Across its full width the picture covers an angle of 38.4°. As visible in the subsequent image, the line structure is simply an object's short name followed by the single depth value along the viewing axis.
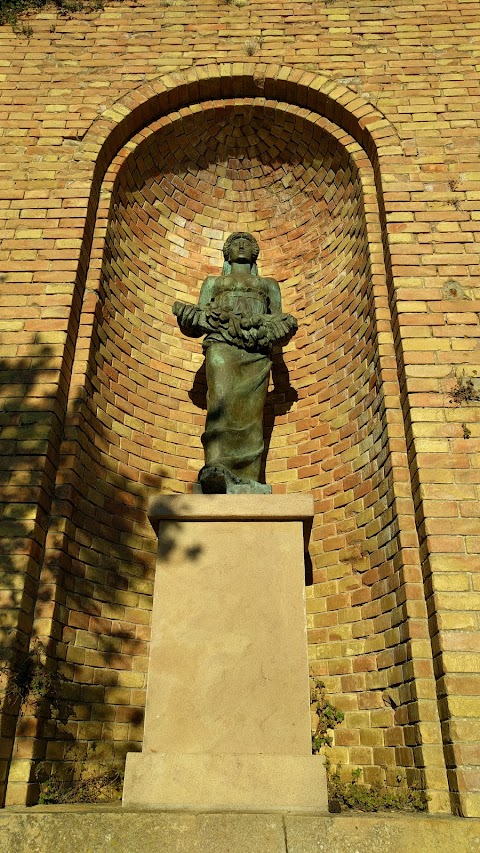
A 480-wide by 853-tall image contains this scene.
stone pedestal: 3.07
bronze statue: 4.28
